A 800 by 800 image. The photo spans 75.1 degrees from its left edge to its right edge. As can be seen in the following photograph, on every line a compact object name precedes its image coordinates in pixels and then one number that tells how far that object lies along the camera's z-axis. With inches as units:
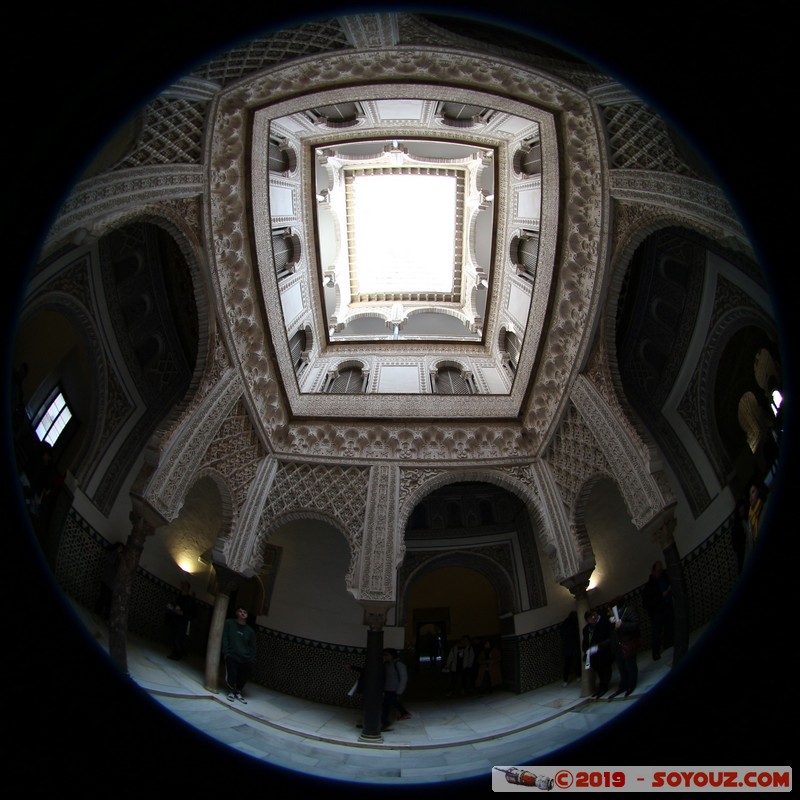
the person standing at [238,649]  187.5
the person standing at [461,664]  243.1
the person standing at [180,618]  190.4
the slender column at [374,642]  199.6
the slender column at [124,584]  137.7
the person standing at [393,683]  194.1
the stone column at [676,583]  120.7
